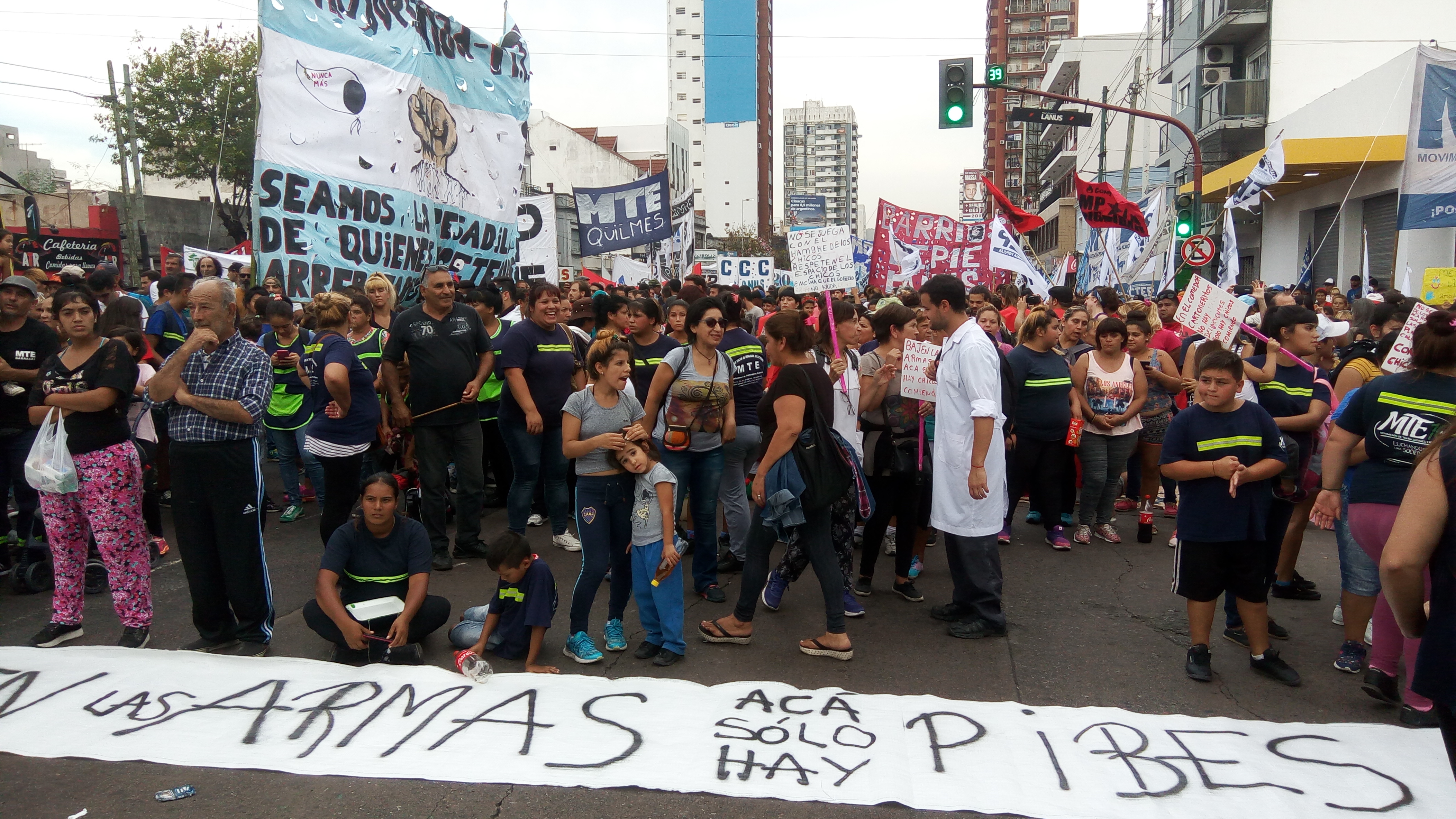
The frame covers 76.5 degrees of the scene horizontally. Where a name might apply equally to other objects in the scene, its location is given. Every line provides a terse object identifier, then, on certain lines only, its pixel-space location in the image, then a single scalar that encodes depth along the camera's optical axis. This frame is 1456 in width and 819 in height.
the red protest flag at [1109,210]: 13.40
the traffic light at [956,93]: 13.02
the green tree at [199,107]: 30.81
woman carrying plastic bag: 4.89
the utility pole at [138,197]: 23.28
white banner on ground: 3.55
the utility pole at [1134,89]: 24.72
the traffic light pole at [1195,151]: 14.22
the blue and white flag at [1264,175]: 12.65
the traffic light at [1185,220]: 15.16
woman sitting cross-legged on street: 4.74
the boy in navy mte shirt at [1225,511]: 4.55
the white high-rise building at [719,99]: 101.50
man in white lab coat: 5.12
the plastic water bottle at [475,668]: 4.51
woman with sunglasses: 5.44
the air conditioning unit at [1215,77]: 29.64
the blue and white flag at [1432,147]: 8.50
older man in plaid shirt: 4.72
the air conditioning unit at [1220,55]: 29.44
